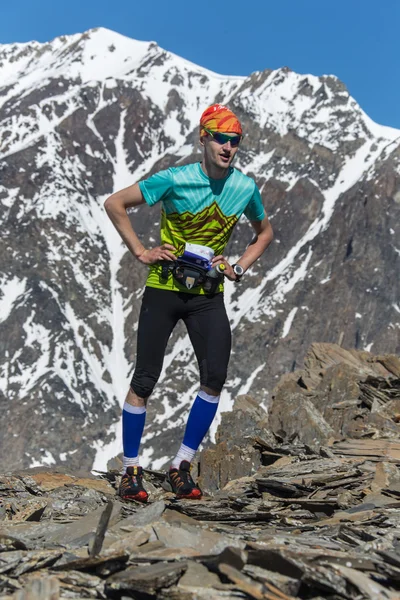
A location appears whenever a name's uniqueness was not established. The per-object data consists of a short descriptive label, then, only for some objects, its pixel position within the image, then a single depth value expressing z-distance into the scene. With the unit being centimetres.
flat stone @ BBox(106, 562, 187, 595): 417
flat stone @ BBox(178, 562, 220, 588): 432
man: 788
